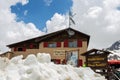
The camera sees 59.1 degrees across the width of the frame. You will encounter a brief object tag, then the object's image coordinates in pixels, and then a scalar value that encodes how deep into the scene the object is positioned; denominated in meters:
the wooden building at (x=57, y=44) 14.99
